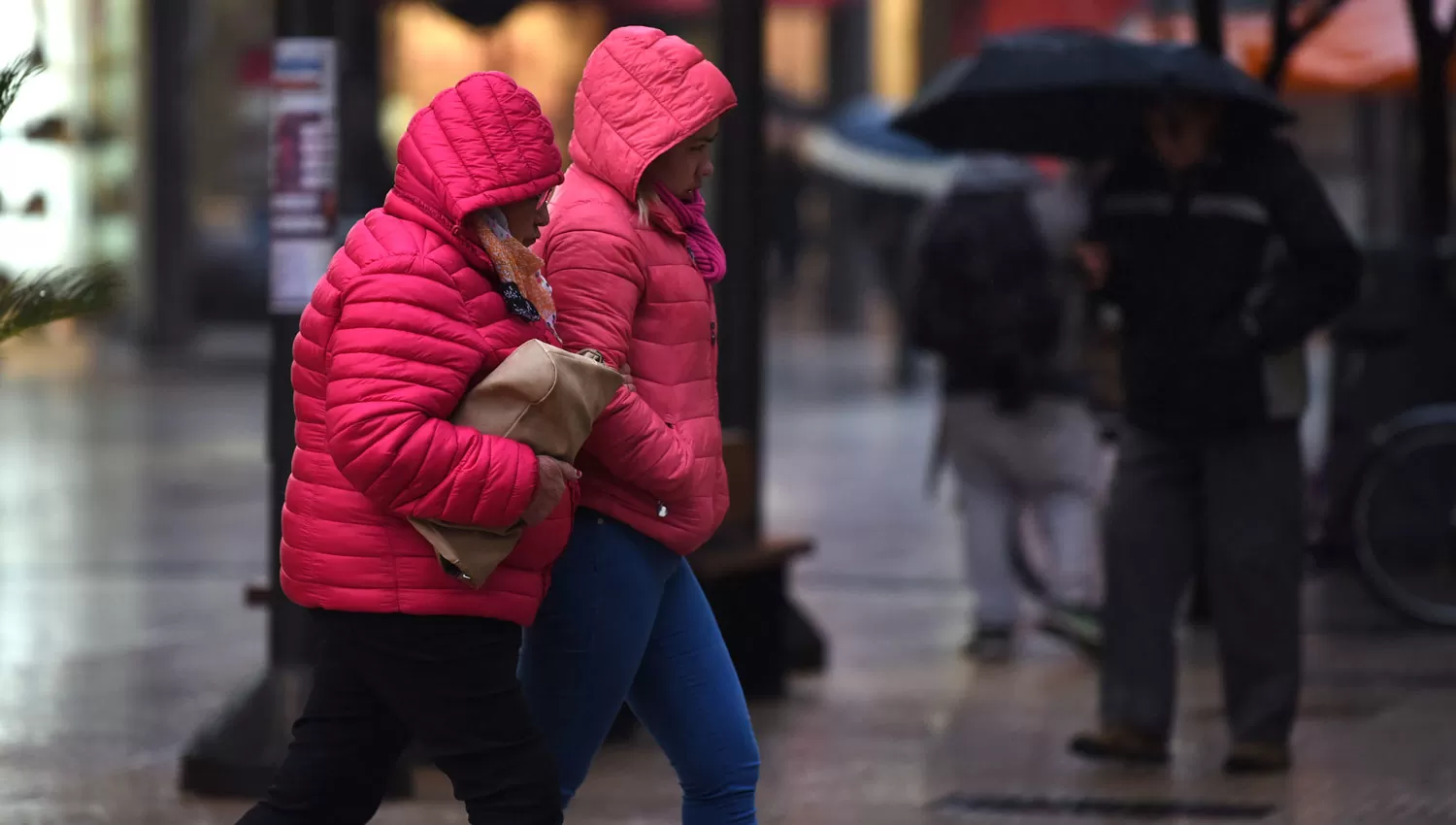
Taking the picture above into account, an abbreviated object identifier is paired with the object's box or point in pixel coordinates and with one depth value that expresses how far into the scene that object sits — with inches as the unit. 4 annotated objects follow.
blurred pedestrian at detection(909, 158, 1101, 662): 620.4
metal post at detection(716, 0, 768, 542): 570.6
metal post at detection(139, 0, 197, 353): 1786.4
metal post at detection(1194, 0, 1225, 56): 663.8
